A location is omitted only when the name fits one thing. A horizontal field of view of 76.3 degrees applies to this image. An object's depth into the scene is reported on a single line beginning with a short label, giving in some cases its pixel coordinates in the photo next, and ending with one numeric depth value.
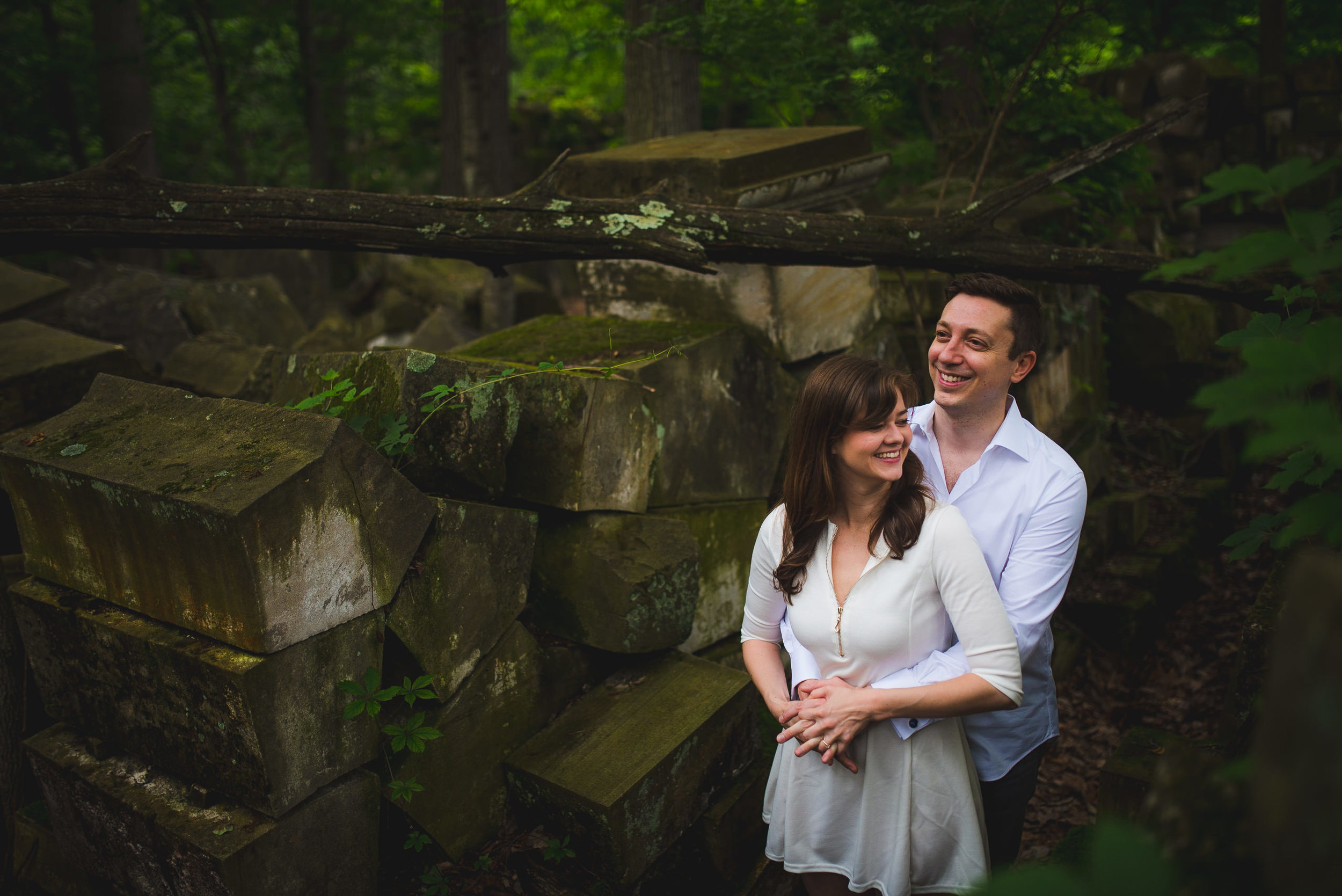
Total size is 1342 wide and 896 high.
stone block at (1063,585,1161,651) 4.68
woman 1.87
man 2.05
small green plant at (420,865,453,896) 2.47
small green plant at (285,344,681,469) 2.58
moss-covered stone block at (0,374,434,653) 2.07
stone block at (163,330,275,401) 4.51
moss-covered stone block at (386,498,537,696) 2.46
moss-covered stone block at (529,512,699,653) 2.88
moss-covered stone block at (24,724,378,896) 2.15
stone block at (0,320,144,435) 3.51
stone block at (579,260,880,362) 3.78
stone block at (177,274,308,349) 6.80
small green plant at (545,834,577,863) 2.54
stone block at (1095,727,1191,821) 2.58
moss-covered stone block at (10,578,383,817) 2.12
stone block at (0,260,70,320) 4.89
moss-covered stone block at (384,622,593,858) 2.55
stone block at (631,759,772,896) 2.67
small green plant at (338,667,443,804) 2.30
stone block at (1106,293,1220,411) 6.29
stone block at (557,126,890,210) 3.69
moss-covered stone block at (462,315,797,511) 3.21
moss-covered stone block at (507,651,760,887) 2.48
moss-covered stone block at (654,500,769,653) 3.43
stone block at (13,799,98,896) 2.69
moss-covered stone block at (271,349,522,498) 2.63
